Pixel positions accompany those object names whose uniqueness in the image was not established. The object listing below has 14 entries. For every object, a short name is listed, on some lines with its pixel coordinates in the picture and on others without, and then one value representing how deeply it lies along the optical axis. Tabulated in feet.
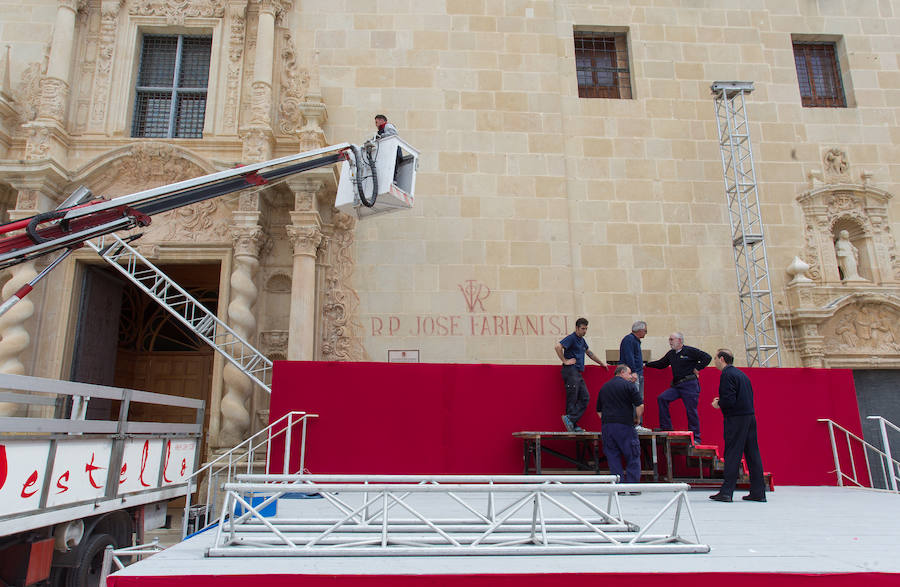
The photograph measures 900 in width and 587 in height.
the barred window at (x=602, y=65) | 52.01
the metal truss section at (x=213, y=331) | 38.22
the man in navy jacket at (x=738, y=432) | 25.11
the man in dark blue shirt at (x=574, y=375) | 31.99
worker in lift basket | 30.78
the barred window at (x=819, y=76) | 53.16
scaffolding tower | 45.16
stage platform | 12.23
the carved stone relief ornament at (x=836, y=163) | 50.14
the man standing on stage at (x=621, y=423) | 26.11
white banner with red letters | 16.19
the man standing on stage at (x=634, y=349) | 31.42
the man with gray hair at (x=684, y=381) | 30.17
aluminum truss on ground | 14.26
